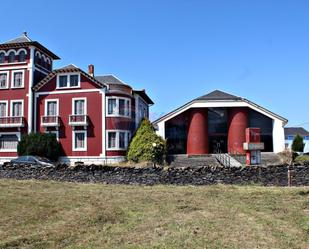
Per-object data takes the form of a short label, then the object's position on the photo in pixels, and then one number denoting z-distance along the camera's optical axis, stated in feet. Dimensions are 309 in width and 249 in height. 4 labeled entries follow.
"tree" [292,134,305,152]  117.99
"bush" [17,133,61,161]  88.80
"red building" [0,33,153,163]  91.57
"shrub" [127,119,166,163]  86.64
